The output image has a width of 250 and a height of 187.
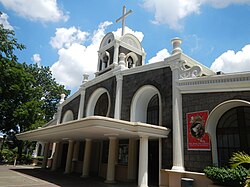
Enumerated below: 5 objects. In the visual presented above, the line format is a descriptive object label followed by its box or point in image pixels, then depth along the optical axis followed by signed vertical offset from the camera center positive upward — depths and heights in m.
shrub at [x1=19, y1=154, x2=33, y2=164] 25.23 -1.78
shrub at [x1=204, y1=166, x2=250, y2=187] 7.13 -0.75
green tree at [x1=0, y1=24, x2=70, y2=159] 22.84 +4.66
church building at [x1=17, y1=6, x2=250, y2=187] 8.85 +1.20
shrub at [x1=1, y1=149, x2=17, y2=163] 25.57 -1.44
